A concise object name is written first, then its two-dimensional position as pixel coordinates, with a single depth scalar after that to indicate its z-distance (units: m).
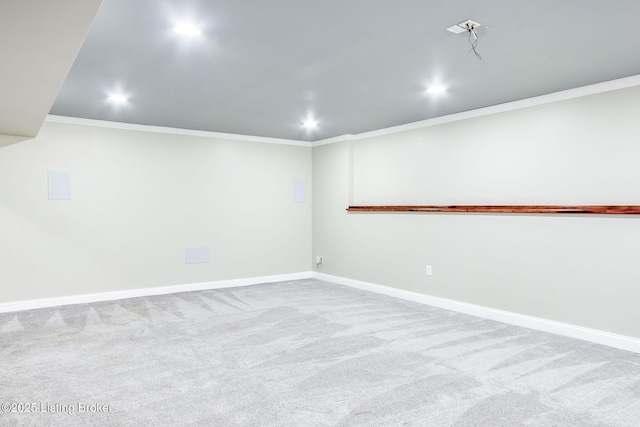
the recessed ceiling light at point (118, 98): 4.20
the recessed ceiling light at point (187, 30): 2.56
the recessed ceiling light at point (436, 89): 3.88
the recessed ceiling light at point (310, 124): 5.43
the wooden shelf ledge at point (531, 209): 3.61
